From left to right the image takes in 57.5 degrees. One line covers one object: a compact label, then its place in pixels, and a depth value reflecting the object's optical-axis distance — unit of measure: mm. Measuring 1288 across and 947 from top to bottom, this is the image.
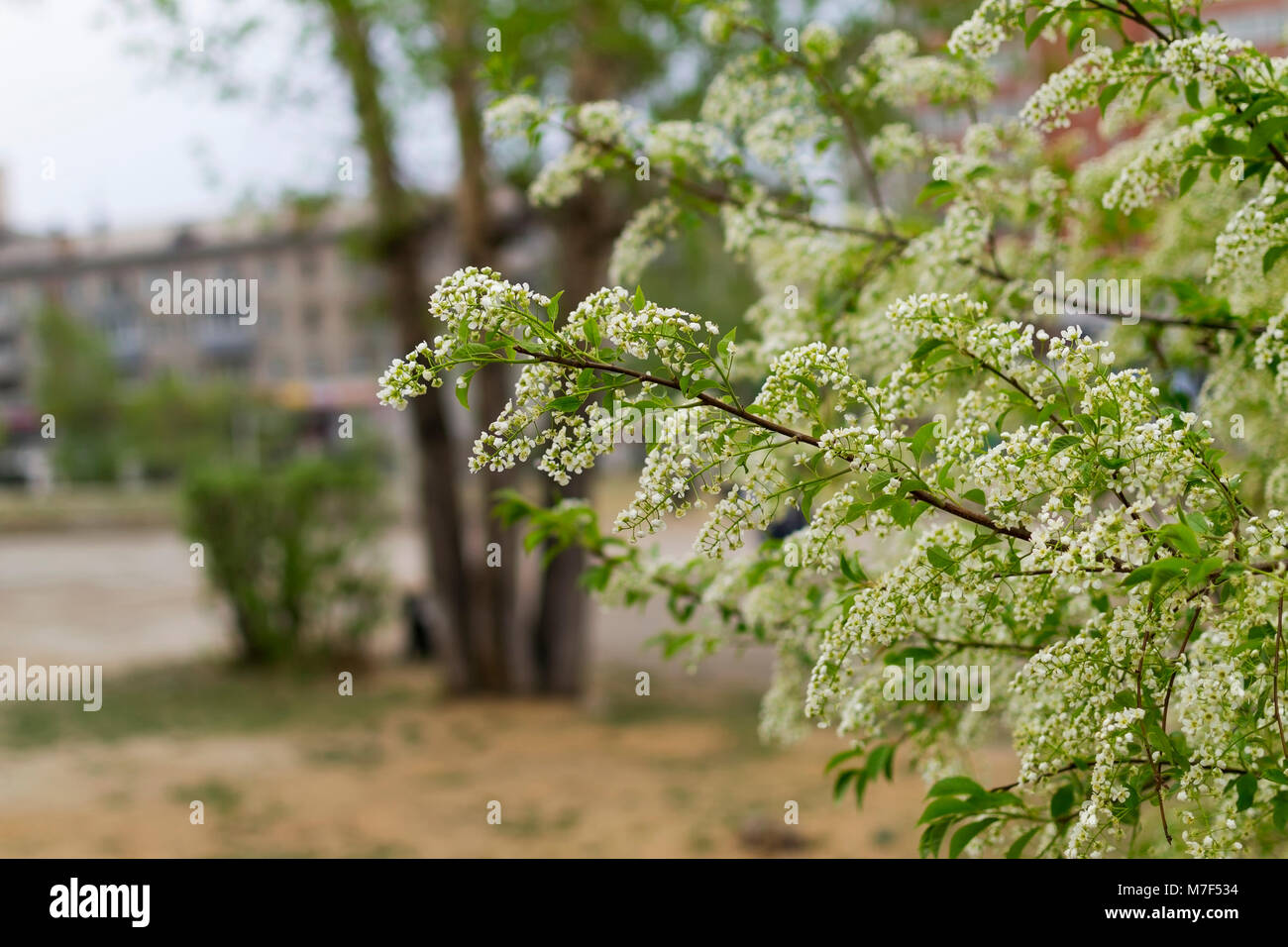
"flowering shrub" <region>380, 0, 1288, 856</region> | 2160
